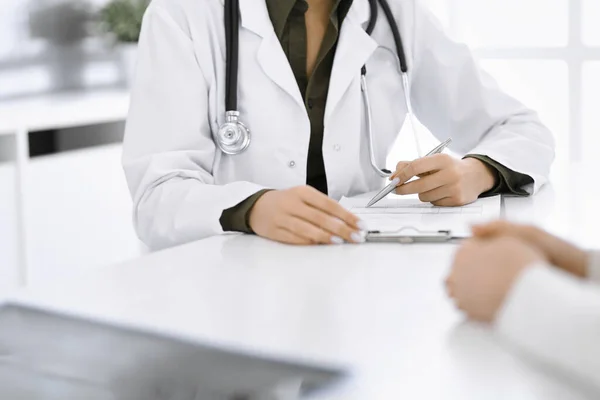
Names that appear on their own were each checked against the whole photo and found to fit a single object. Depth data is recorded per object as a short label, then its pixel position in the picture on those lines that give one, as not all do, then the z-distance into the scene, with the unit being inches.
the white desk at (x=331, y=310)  38.1
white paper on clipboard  55.3
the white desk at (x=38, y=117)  95.7
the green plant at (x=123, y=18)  118.0
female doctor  59.7
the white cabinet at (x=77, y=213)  98.7
